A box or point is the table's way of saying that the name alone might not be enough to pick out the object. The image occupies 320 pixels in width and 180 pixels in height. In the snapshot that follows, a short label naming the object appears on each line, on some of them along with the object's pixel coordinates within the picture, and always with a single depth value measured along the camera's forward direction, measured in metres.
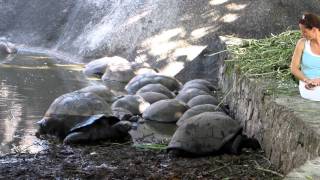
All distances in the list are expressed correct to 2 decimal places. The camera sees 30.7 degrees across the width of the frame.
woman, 5.45
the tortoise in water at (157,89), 11.65
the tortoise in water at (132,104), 10.21
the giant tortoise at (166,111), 9.65
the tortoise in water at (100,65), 15.74
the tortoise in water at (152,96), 10.87
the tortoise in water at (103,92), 11.12
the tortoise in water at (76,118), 8.05
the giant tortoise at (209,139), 6.69
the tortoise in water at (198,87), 11.80
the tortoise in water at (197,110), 9.03
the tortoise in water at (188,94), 10.91
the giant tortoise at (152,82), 12.91
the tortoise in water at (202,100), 9.99
